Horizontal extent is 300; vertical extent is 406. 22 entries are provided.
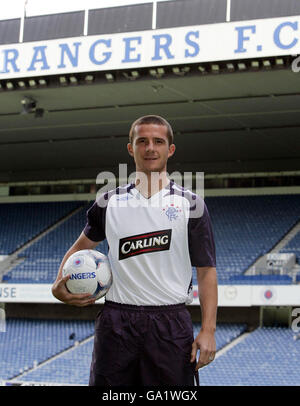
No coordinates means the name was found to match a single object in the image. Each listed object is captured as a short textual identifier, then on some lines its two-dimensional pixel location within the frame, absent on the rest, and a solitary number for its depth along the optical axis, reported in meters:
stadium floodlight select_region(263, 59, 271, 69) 16.11
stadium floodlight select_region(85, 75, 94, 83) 17.80
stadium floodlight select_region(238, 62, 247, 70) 16.42
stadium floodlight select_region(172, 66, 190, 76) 16.80
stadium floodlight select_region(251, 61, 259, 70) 16.30
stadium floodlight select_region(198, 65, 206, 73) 16.70
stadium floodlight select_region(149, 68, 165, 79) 16.92
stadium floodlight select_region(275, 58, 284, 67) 15.99
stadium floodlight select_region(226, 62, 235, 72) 16.50
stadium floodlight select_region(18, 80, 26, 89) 18.44
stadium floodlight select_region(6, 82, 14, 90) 18.66
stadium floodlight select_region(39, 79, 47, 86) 18.25
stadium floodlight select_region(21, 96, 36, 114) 19.62
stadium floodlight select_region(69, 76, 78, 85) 17.96
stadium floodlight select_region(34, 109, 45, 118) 20.47
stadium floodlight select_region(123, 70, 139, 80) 17.27
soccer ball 3.55
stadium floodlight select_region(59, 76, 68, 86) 18.06
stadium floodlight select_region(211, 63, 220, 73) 16.62
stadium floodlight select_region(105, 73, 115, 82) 17.47
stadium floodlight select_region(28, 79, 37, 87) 18.35
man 3.41
